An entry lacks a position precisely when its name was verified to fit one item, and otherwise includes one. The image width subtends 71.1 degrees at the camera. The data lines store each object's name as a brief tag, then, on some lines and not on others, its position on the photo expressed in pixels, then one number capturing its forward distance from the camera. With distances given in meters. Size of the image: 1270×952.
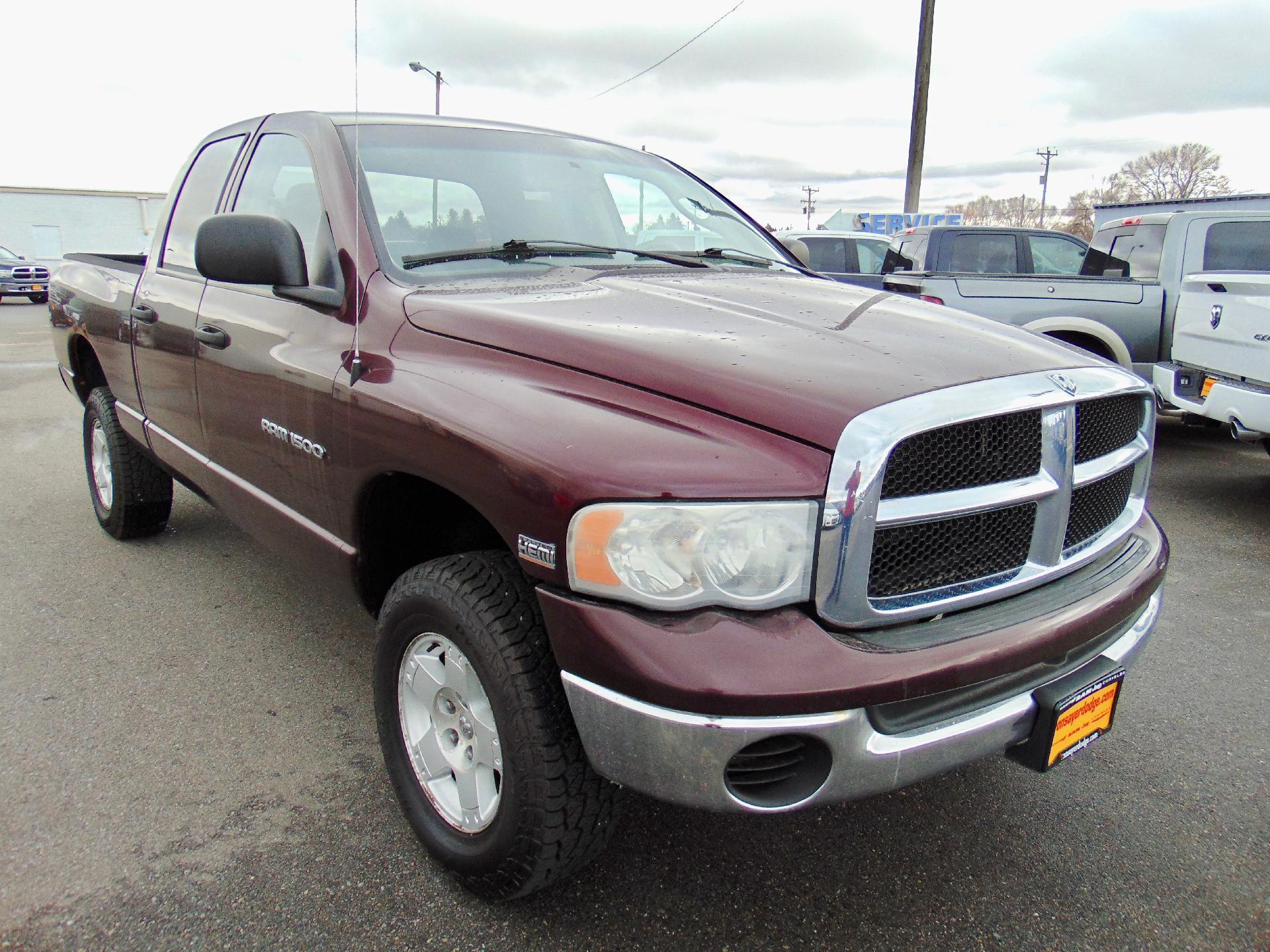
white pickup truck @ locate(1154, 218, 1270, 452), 4.64
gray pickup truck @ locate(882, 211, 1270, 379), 6.64
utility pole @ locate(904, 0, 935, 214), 15.45
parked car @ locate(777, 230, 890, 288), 10.96
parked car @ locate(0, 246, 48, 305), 22.81
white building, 41.66
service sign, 26.63
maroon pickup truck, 1.53
